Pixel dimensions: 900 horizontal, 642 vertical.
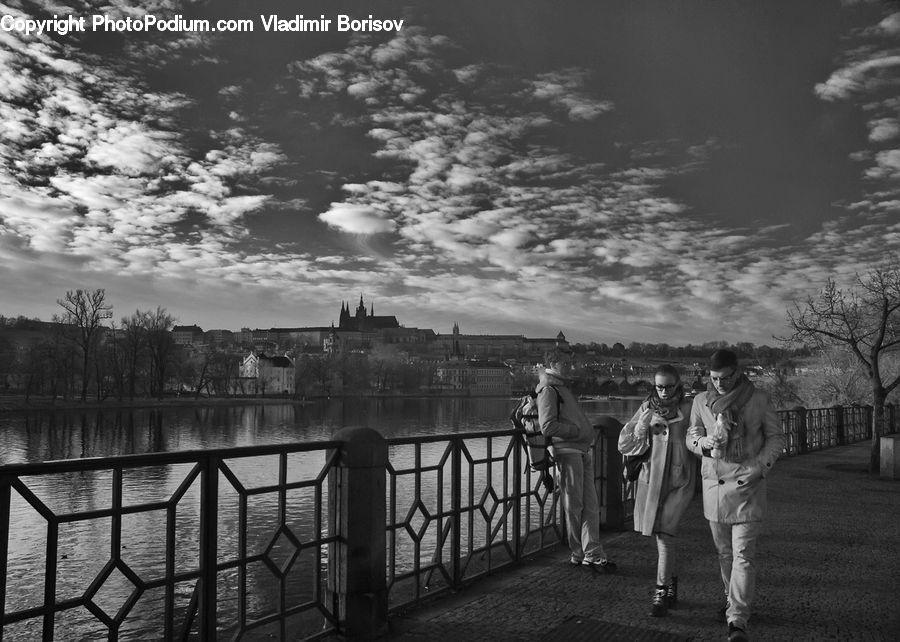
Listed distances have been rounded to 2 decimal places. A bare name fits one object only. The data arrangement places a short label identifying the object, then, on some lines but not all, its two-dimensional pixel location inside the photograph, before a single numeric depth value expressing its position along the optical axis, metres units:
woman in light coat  5.13
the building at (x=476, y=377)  168.75
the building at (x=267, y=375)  120.88
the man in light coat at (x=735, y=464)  4.61
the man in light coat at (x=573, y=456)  6.18
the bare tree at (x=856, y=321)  14.70
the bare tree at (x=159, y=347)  80.69
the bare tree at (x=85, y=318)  76.62
